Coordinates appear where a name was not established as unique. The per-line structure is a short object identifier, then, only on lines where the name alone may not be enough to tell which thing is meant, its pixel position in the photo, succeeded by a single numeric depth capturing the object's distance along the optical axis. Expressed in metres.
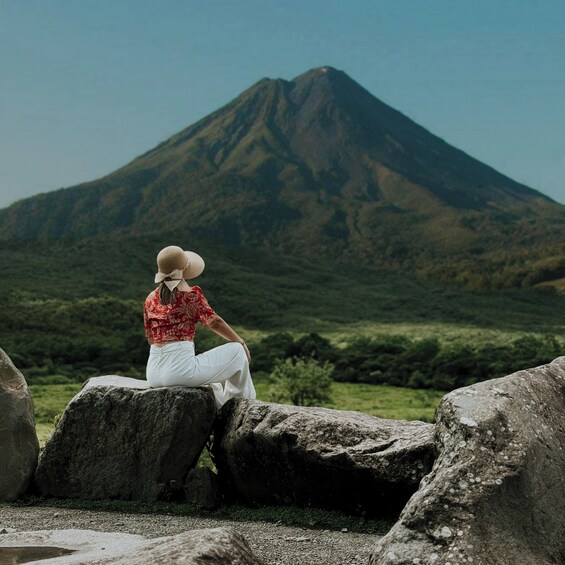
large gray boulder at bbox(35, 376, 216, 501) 12.93
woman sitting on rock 12.94
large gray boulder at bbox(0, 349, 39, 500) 13.55
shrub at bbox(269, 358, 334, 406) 51.31
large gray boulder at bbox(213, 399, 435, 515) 11.31
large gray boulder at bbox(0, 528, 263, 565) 7.38
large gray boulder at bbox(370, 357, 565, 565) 7.87
